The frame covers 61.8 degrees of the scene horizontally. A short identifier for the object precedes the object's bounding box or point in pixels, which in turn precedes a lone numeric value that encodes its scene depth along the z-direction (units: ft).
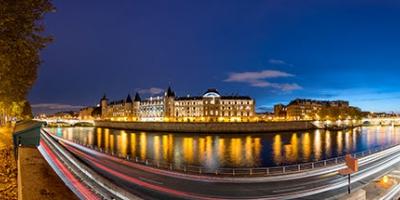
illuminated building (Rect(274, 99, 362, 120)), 555.12
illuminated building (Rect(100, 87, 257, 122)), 473.26
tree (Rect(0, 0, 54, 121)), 35.91
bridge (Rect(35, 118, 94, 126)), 511.40
